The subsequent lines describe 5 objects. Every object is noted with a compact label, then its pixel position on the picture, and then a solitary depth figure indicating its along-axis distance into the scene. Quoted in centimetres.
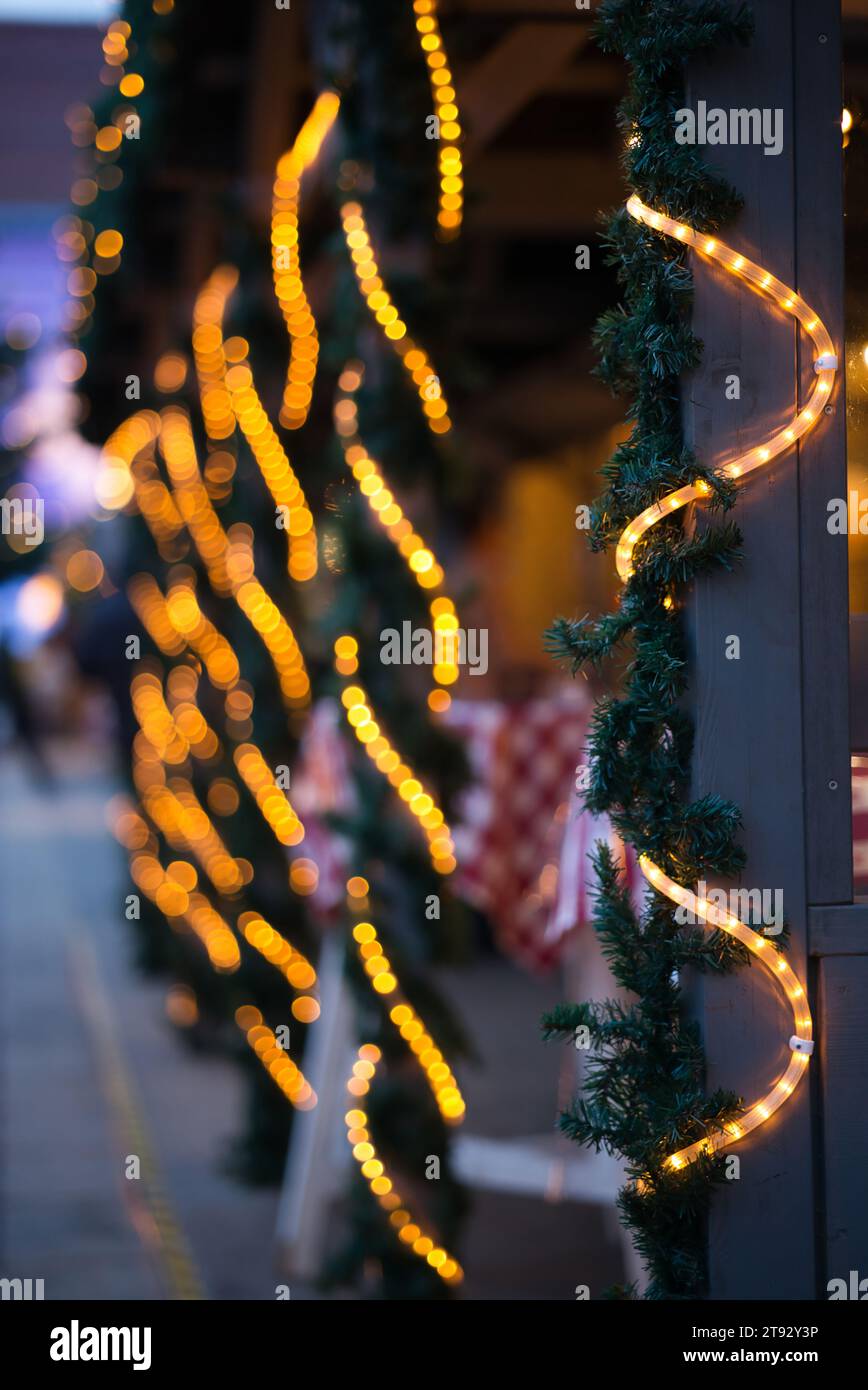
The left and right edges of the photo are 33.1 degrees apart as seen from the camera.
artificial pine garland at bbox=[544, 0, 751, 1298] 178
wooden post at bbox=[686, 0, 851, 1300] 181
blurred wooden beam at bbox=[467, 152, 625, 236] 495
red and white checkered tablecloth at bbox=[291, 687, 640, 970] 391
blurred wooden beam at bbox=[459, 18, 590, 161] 322
